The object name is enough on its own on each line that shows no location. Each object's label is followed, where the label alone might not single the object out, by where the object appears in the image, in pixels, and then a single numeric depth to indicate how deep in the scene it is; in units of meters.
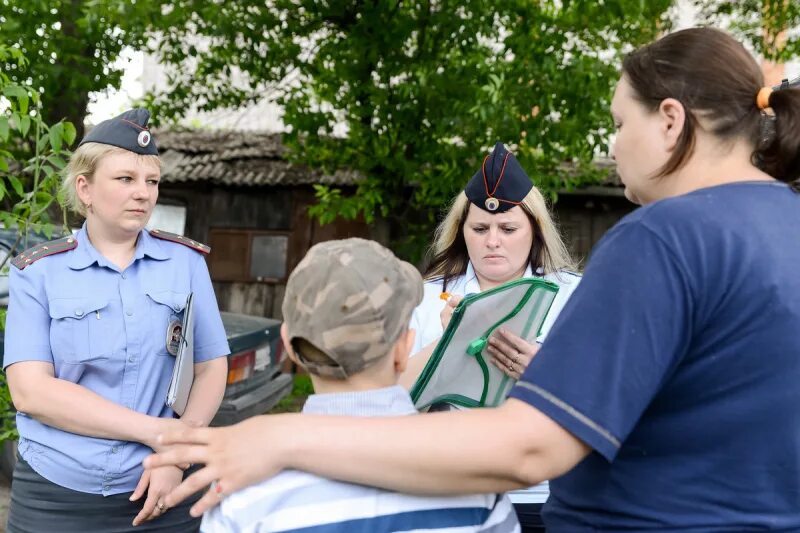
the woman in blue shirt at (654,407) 1.12
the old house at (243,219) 11.77
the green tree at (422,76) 7.19
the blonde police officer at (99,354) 2.00
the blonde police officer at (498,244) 2.48
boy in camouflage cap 1.24
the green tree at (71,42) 7.26
